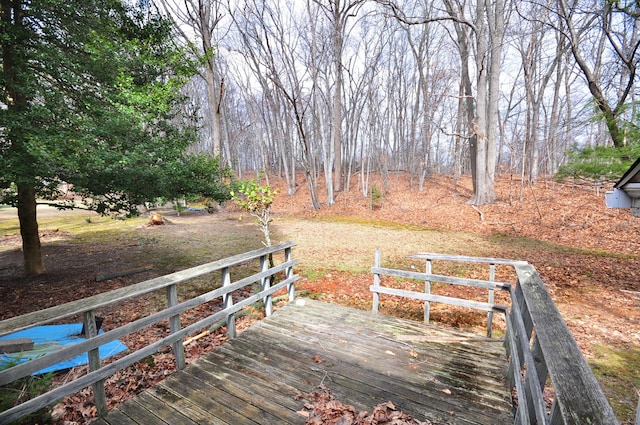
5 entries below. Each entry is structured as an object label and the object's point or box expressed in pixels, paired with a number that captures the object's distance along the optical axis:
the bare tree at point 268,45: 16.97
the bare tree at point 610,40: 8.00
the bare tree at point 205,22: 15.61
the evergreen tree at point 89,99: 5.18
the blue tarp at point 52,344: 3.36
